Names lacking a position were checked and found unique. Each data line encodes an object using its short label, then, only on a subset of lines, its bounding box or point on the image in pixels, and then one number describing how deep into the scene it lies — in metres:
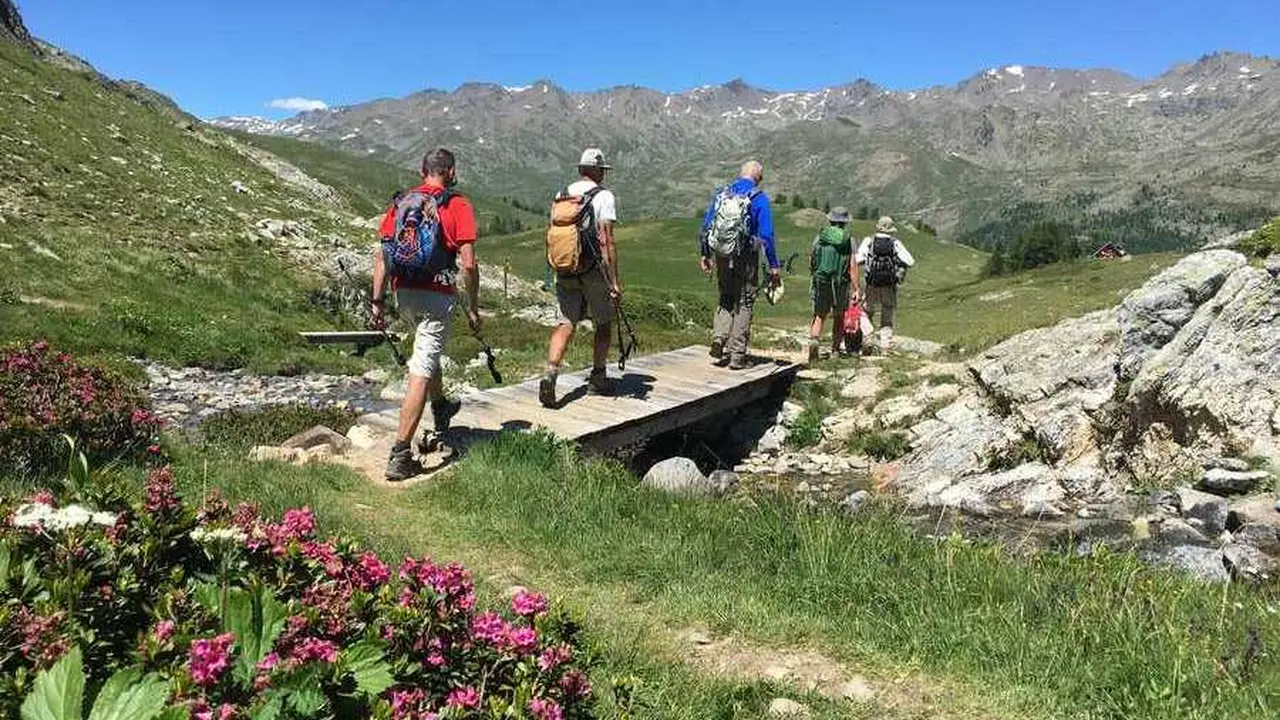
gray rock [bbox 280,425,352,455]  9.55
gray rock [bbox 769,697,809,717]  4.27
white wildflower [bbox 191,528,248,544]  3.15
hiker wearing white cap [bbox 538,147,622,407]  10.17
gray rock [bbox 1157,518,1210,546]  7.93
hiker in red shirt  8.12
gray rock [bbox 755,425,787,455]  14.43
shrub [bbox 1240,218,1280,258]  11.15
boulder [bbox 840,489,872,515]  8.15
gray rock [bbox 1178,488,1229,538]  8.16
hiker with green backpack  16.83
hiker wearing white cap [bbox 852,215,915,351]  17.95
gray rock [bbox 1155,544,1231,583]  7.02
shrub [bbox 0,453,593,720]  2.26
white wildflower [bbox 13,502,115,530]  2.88
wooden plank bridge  10.38
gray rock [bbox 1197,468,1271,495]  8.55
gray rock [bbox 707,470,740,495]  9.91
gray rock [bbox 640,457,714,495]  9.36
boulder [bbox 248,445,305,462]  8.86
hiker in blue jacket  12.86
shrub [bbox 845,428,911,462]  12.92
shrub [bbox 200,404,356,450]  10.34
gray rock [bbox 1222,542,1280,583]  6.79
